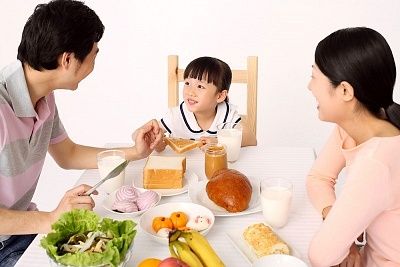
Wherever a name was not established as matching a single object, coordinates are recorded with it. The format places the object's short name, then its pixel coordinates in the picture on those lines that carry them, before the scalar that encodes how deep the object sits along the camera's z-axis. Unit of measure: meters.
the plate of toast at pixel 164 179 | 1.45
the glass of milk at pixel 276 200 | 1.23
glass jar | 1.49
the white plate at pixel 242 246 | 1.12
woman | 1.09
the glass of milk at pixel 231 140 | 1.64
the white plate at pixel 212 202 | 1.32
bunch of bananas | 0.98
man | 1.35
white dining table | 1.14
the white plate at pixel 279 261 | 1.03
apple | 0.93
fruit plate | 1.24
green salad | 0.95
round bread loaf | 1.30
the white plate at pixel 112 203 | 1.29
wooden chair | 2.01
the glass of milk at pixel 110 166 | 1.42
